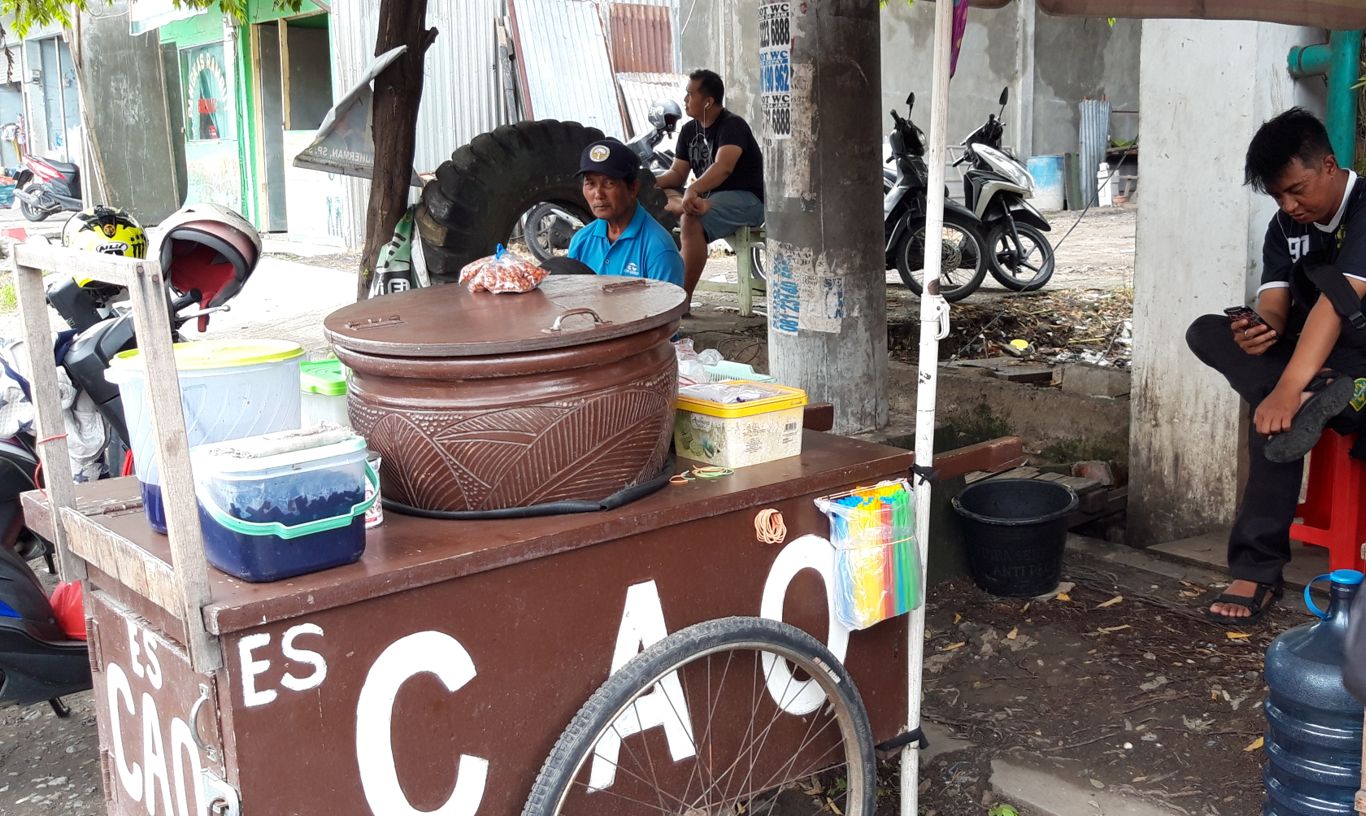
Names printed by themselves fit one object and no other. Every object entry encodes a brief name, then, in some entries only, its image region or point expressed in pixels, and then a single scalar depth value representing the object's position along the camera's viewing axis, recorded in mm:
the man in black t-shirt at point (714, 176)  7469
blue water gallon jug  2500
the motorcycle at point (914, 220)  8805
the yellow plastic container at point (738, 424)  2592
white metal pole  2639
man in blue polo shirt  4207
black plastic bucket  4199
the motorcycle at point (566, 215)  10461
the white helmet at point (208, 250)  3297
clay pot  2180
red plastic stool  3861
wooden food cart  1898
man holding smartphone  3562
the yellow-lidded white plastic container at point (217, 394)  2154
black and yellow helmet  3730
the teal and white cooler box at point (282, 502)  1927
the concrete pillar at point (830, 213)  4629
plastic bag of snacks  2639
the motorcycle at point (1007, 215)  8953
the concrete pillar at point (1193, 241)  4297
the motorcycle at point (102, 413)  3283
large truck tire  6707
